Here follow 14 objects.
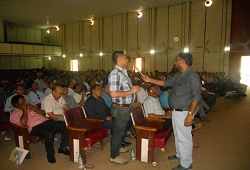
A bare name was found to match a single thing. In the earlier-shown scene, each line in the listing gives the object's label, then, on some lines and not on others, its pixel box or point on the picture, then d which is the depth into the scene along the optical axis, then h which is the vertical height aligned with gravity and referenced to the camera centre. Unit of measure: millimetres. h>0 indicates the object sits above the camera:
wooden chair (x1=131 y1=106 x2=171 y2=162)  2924 -1072
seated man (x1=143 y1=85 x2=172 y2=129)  3627 -720
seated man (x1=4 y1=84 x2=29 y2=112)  3892 -633
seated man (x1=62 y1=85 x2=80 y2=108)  4250 -655
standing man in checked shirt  2654 -348
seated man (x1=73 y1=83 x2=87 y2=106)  4918 -622
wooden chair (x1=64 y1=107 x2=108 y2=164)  2934 -1026
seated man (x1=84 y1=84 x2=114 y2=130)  3621 -727
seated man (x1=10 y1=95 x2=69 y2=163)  3066 -914
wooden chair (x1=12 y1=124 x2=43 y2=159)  3105 -1115
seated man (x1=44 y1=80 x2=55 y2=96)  5589 -506
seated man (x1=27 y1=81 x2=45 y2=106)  4828 -640
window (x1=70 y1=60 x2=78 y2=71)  18594 +630
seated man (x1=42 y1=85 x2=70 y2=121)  3459 -638
